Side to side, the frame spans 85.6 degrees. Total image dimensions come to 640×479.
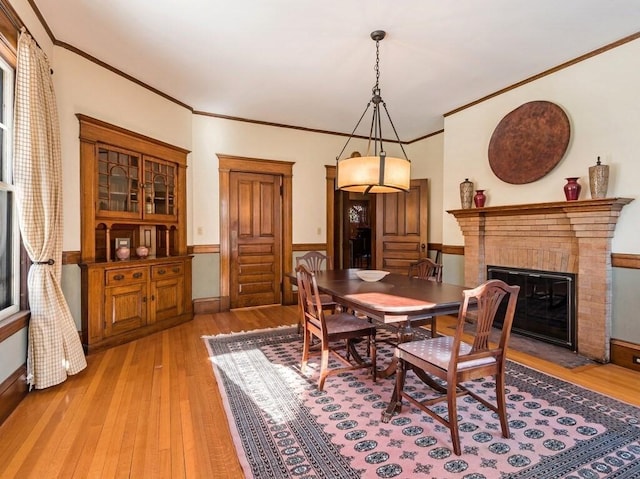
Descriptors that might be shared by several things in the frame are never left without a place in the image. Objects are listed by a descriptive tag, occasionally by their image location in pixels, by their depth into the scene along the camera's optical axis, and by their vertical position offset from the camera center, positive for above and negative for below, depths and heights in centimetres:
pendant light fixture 282 +54
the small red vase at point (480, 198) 424 +47
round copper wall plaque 349 +102
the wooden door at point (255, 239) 517 -4
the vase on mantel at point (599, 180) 305 +51
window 241 +14
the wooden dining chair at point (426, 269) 353 -35
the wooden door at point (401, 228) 561 +14
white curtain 239 +18
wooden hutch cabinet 333 +2
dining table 210 -42
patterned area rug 172 -115
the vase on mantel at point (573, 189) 325 +44
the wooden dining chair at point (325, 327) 256 -71
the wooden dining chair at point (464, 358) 184 -71
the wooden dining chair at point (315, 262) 392 -33
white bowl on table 308 -35
